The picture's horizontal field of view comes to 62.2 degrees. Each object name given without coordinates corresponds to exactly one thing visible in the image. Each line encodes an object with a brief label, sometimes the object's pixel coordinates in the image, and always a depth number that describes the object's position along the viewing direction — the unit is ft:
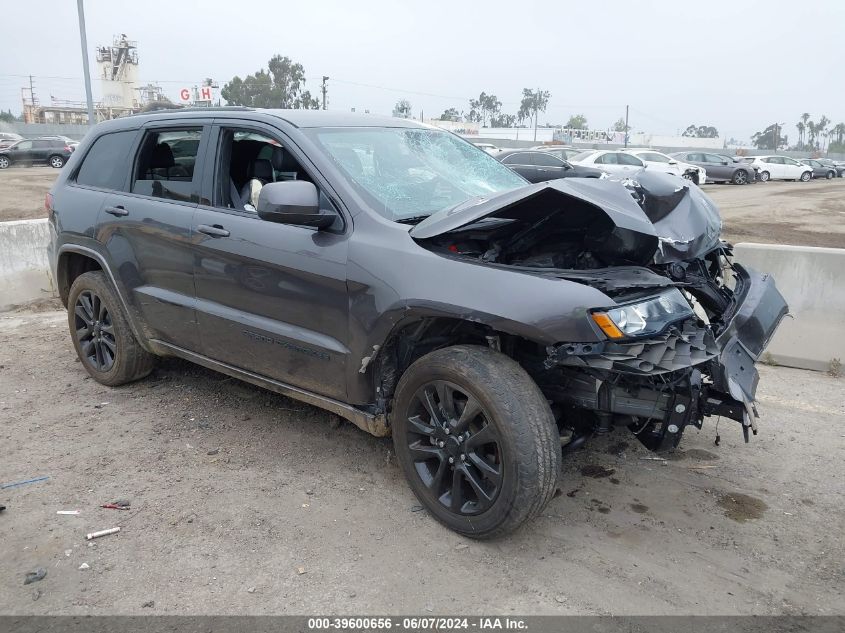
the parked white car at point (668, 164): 85.76
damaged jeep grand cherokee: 9.59
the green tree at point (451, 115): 351.79
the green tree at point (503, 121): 422.41
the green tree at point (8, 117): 310.45
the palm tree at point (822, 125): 416.05
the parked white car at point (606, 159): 77.47
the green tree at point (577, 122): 424.79
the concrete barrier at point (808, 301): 18.01
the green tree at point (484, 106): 423.64
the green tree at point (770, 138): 365.44
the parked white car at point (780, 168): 115.44
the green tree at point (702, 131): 457.68
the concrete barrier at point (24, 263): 23.65
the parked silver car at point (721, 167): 102.27
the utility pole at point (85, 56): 67.77
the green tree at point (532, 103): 417.69
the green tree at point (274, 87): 219.61
